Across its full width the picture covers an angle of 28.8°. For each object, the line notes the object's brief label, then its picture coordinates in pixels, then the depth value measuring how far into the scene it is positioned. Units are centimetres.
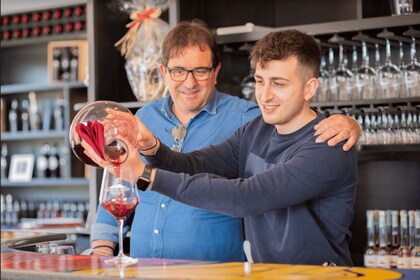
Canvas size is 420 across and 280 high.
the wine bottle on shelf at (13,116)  744
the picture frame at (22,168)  745
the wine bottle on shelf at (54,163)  740
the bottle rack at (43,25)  691
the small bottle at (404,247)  404
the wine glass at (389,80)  402
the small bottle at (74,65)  677
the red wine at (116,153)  227
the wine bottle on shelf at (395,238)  411
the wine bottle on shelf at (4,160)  756
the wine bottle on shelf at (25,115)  748
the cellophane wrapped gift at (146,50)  446
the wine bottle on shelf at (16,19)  723
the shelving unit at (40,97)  698
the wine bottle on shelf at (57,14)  700
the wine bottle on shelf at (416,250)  400
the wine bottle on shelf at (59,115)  729
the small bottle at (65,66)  666
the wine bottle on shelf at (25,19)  717
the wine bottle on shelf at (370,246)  414
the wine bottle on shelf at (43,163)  741
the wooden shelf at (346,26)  379
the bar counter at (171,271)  192
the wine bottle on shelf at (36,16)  712
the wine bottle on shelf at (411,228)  406
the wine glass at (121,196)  215
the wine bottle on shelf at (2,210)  737
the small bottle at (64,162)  708
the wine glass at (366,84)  408
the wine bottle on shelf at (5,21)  733
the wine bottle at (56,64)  649
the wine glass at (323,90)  418
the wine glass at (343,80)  413
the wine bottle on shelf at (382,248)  411
